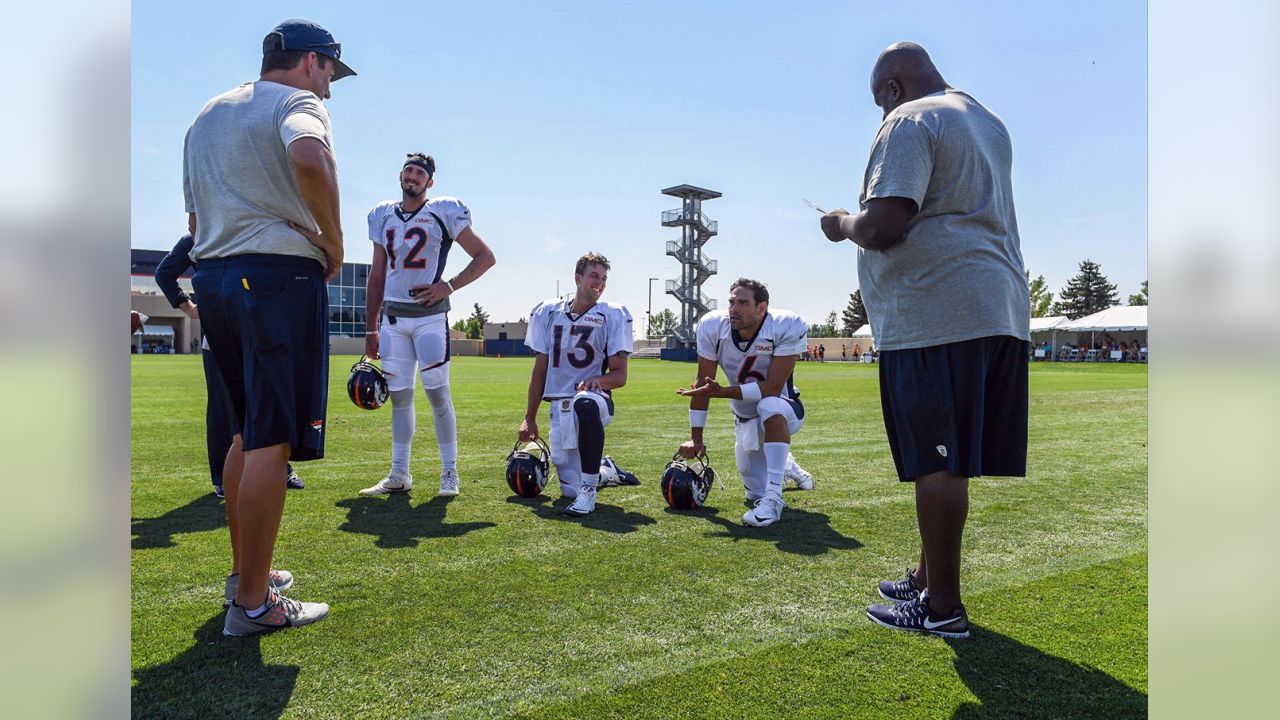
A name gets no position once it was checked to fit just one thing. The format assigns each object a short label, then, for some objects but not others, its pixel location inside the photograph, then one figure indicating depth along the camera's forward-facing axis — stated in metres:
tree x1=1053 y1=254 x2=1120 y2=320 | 95.06
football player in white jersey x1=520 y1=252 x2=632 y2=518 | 6.19
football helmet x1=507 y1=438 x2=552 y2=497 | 5.66
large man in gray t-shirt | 2.89
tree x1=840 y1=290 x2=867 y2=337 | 110.31
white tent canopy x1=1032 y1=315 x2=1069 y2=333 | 55.66
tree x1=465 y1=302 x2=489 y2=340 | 86.50
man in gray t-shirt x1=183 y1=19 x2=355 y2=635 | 2.88
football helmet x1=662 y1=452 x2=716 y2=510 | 5.33
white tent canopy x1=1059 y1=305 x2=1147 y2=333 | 49.25
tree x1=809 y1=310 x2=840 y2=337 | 112.50
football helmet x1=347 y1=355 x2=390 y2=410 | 5.74
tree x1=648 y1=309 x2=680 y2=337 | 107.75
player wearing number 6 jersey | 5.42
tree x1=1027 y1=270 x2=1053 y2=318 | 79.94
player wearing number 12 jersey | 5.97
